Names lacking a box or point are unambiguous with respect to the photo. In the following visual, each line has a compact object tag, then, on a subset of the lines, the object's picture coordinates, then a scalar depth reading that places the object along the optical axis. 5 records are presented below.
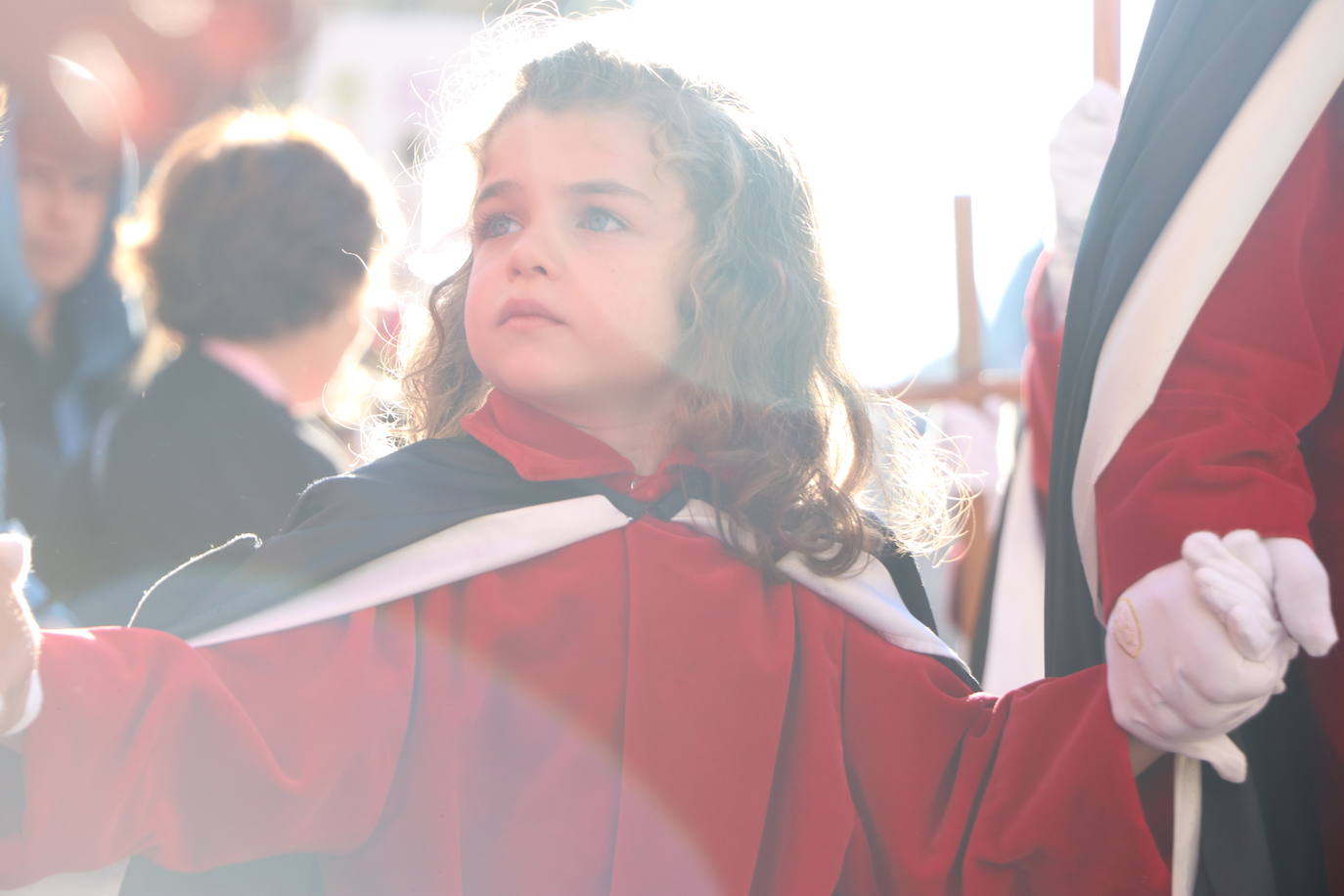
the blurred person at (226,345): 4.79
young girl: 2.59
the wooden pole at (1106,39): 4.53
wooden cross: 7.48
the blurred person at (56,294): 5.46
